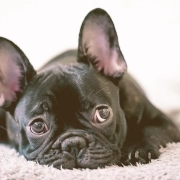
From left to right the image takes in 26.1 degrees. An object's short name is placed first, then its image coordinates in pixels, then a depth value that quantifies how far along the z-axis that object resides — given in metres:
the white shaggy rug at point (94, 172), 0.30
